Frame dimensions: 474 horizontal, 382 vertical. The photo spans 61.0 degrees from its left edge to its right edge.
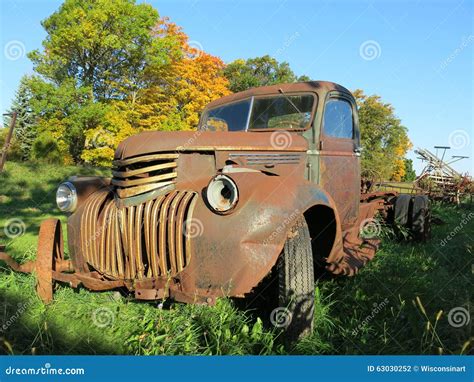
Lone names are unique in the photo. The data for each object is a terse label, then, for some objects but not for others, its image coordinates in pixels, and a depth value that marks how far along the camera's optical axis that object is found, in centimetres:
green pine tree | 2305
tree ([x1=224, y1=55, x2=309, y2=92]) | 3257
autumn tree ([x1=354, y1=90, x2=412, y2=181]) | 3706
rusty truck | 275
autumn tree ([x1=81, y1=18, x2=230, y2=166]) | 1739
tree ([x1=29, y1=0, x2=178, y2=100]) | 1859
